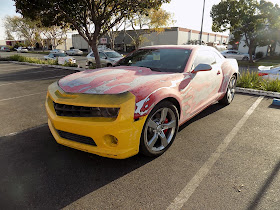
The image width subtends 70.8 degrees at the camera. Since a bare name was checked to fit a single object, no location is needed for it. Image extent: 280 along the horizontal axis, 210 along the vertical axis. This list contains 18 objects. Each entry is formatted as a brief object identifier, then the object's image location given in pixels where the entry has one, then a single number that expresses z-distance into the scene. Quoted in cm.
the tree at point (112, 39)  3107
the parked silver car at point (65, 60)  1608
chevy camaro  233
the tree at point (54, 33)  4624
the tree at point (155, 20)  3002
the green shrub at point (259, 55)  2930
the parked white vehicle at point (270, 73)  700
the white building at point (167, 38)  4628
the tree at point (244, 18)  1866
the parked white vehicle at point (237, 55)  2403
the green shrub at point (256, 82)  656
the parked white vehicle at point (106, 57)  1409
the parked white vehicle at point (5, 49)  5806
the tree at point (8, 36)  8241
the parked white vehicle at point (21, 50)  5284
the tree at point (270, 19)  1911
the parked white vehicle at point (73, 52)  3831
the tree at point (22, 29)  5431
